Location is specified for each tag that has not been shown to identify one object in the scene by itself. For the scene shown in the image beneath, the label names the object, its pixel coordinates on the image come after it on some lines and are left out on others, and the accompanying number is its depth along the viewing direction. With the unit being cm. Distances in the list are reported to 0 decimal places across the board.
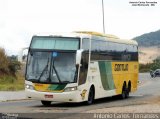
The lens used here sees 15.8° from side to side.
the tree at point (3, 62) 5741
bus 2484
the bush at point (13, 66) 5883
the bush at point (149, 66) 14418
